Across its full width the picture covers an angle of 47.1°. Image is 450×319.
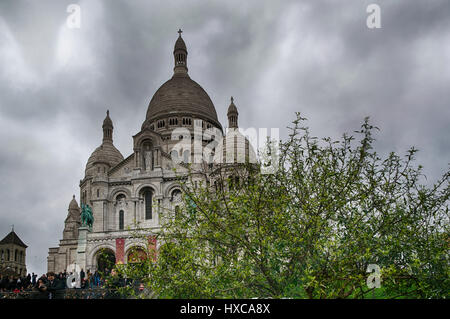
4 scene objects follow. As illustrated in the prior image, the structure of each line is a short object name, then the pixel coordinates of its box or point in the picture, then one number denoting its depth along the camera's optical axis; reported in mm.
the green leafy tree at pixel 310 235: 15625
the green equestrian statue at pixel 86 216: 49562
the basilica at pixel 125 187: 48844
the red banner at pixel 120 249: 48162
